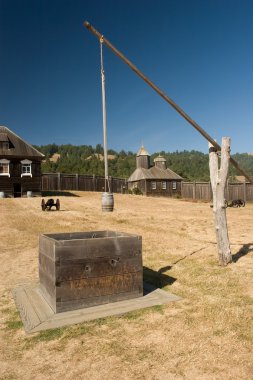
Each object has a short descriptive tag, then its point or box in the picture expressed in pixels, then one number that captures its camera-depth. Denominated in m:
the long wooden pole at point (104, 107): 18.02
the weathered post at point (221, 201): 7.72
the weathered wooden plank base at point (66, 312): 4.75
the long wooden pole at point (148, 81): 7.11
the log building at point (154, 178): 47.44
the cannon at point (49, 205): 20.33
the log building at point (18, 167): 30.52
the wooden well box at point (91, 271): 5.14
